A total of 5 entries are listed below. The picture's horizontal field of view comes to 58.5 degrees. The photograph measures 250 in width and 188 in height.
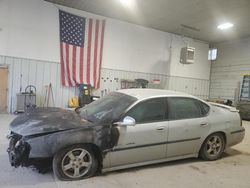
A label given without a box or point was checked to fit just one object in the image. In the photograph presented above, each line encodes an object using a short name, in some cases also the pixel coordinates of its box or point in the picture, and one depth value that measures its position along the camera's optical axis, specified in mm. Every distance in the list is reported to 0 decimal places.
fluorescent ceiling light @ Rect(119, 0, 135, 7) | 8244
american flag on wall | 9086
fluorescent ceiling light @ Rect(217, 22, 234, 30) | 10283
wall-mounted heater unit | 11078
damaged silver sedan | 2736
